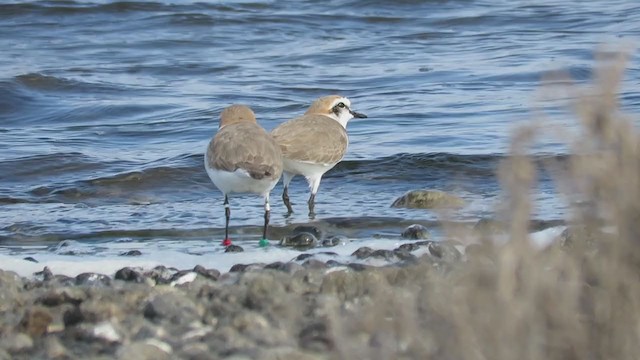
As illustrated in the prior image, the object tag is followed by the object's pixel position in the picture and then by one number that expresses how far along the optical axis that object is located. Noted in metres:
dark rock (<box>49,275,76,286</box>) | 13.00
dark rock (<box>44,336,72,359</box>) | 9.58
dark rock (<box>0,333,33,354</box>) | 9.78
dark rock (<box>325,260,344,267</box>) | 13.44
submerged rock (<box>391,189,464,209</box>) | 19.20
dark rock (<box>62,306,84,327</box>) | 10.59
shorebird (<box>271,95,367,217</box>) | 18.91
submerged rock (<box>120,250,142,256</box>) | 15.92
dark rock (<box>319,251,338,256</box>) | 14.91
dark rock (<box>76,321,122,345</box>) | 10.02
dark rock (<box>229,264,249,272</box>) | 13.58
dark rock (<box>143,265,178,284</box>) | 12.98
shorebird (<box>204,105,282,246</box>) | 16.25
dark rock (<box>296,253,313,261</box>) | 14.37
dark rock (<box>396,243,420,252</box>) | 14.73
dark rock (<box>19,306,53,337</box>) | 10.42
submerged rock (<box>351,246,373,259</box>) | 14.32
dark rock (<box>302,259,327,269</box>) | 13.16
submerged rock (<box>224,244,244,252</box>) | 16.00
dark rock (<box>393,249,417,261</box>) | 13.89
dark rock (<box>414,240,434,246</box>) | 14.96
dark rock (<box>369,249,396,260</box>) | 14.11
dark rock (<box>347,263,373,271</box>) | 12.71
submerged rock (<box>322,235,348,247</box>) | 16.17
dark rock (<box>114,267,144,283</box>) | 12.88
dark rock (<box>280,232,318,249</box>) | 16.23
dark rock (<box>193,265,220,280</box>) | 13.01
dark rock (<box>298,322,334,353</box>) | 9.29
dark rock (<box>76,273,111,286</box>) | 12.77
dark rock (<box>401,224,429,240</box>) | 16.50
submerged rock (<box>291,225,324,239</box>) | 17.37
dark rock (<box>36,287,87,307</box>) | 11.16
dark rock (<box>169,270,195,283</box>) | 12.85
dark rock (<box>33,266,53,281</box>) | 13.52
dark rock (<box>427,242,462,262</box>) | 12.95
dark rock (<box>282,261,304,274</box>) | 12.78
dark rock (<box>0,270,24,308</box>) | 11.37
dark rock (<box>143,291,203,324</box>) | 10.55
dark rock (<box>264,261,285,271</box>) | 13.14
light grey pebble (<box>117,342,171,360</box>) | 9.26
